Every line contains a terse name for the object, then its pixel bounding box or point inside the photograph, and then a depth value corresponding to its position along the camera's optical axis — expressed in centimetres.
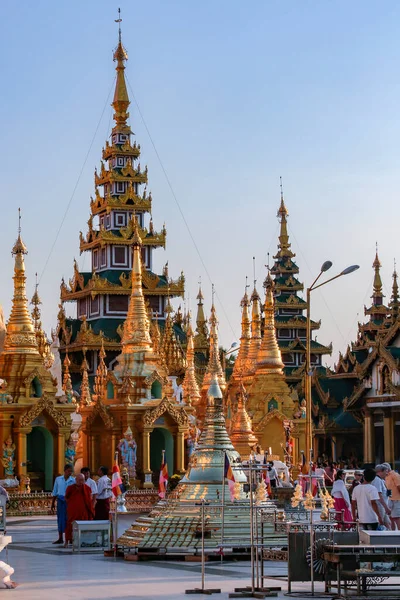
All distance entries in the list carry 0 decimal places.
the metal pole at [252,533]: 1527
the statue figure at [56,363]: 6147
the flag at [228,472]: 1792
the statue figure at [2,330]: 4228
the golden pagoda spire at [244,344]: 5797
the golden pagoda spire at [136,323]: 4434
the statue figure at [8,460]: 3734
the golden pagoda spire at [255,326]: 5812
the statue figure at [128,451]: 4069
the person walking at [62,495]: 2439
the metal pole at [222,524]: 1861
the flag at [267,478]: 3459
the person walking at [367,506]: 1838
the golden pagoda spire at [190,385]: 5325
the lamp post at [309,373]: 2878
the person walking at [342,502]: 2122
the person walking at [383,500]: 1878
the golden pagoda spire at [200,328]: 7819
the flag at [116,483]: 2370
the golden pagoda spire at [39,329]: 5428
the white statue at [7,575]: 1628
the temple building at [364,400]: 6644
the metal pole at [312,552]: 1523
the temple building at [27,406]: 3806
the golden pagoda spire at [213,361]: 5034
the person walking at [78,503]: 2347
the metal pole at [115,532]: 2077
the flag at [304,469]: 3238
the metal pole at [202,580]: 1574
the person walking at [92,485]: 2459
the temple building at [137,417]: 4147
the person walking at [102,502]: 2477
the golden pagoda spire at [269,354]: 5547
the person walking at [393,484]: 2122
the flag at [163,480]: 3046
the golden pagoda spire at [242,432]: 4812
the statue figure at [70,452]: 3916
